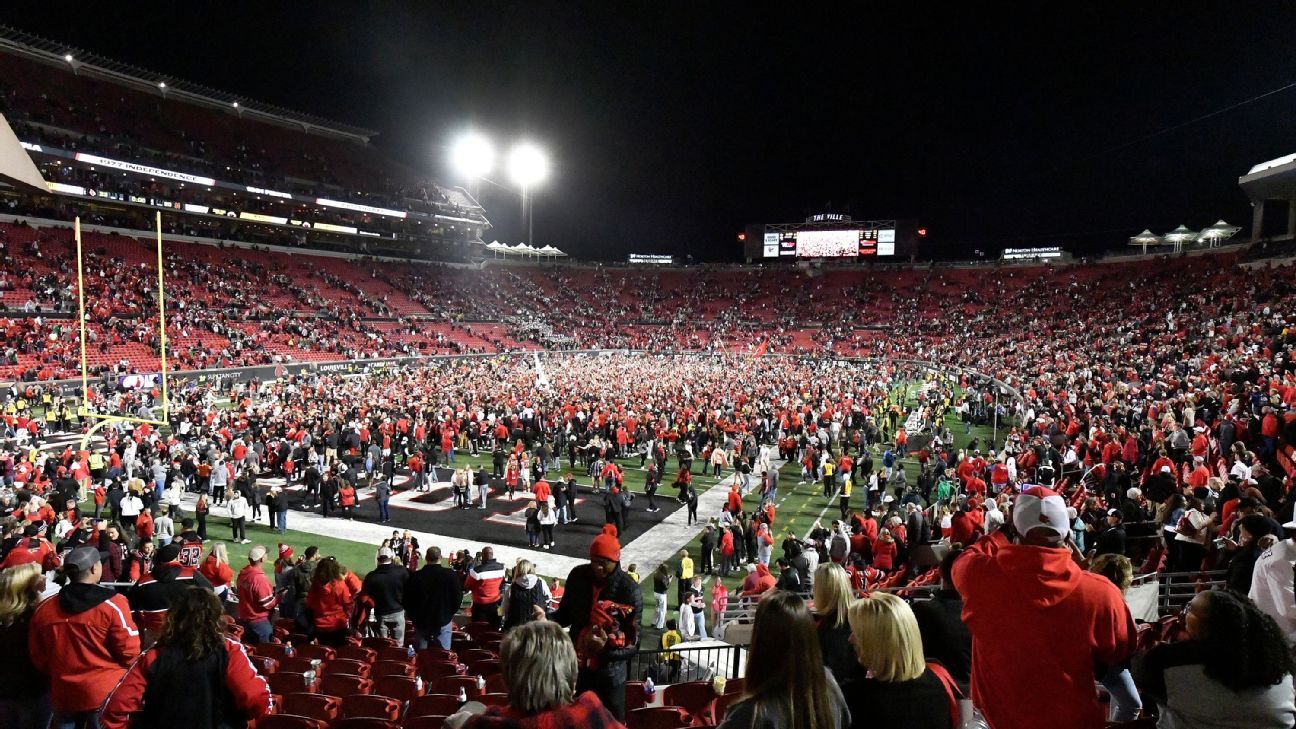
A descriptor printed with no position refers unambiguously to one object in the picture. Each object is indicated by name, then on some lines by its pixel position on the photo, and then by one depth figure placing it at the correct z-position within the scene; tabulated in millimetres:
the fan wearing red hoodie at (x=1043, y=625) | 2666
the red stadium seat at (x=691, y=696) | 5156
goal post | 21561
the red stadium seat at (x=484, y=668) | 5883
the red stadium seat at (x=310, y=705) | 4629
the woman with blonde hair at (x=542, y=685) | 2199
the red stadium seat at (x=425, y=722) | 4094
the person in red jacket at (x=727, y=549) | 12438
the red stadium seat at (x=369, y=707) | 4730
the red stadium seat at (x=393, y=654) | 6219
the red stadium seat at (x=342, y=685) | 5215
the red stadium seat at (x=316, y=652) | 6234
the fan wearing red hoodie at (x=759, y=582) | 9073
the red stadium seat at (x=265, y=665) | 5633
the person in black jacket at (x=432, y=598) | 6750
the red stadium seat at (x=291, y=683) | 5332
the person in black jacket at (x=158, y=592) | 4816
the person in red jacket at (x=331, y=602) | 6660
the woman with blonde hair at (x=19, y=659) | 3512
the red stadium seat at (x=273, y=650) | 6324
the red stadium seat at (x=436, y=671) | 5664
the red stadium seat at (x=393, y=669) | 5660
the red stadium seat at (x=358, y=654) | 6094
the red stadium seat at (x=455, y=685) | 5191
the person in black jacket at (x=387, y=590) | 6777
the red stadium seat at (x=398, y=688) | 5243
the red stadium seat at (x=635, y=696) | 5027
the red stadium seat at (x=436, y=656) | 5918
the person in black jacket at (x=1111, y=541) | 6922
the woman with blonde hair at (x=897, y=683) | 2330
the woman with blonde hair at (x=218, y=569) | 7859
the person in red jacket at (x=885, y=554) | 10109
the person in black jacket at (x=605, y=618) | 3693
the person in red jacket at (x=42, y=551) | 7859
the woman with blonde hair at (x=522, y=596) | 6055
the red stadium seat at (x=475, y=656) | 6156
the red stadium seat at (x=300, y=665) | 5803
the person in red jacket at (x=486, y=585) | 7863
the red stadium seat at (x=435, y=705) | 4532
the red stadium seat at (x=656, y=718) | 4363
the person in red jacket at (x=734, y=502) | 14156
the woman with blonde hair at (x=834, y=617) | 3262
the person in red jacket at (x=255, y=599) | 6934
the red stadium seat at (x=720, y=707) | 4395
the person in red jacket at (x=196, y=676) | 2902
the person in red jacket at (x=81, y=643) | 3490
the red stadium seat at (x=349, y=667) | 5699
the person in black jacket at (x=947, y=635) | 3324
